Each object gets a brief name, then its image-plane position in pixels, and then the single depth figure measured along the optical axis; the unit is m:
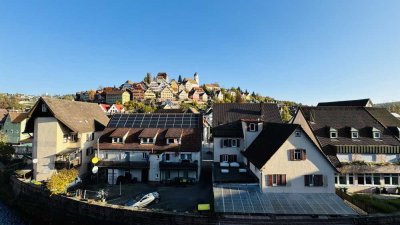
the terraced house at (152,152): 39.56
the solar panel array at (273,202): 25.27
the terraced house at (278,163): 29.69
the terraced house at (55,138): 40.53
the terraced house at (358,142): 34.78
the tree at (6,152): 51.08
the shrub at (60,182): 31.92
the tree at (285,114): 115.50
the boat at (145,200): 29.31
